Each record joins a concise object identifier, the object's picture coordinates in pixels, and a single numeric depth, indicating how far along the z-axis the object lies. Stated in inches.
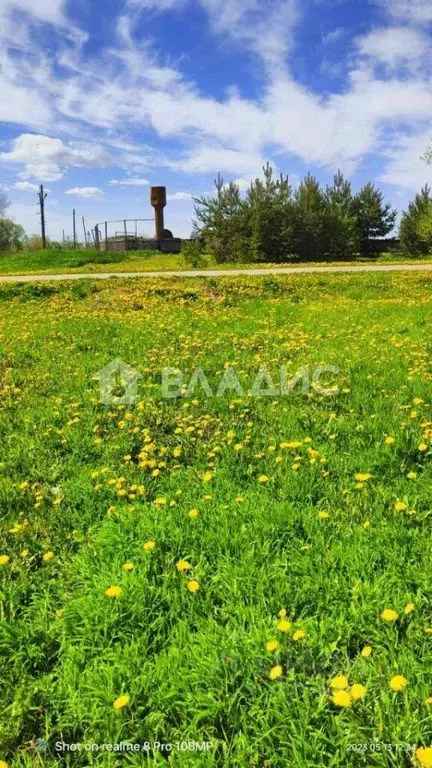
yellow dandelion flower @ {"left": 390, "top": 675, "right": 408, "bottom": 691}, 75.2
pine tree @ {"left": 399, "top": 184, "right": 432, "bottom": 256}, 1707.7
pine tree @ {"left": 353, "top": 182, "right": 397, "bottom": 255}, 1749.5
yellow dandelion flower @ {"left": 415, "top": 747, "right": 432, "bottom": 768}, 64.1
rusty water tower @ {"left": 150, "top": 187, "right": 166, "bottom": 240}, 1654.8
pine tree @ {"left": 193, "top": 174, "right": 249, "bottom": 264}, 1289.4
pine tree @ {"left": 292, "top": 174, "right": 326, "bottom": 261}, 1358.3
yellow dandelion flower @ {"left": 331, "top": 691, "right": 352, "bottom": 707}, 73.5
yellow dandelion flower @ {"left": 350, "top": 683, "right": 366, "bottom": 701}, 74.2
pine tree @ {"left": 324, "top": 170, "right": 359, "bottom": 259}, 1462.8
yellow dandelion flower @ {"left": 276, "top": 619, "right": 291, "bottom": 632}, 87.8
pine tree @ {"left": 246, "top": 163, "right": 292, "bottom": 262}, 1279.5
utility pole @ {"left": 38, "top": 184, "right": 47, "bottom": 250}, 2089.1
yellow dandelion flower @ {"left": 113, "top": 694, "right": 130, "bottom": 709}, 78.1
